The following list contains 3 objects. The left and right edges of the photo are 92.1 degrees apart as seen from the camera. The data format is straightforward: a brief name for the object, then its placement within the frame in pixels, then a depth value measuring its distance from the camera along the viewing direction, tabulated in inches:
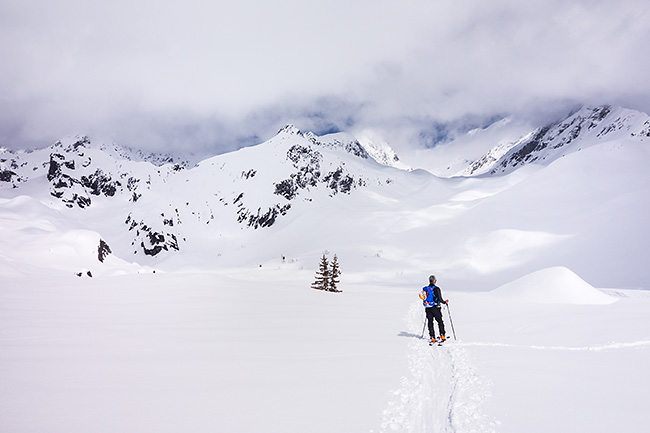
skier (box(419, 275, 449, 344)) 351.0
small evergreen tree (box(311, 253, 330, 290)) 1066.7
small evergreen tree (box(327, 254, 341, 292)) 1068.0
